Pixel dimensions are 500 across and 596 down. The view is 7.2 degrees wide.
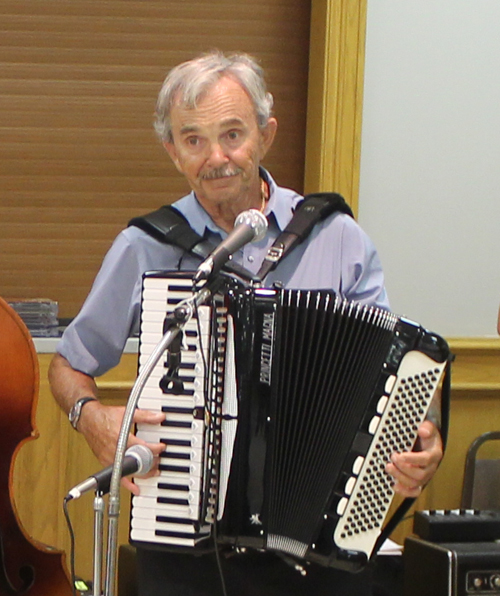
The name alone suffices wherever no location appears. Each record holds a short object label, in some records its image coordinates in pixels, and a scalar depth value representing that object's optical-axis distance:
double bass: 5.80
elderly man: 5.68
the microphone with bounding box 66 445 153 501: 5.30
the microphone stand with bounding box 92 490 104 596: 5.31
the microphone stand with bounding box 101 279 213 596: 5.30
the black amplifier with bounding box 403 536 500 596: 6.02
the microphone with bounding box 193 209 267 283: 5.37
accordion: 5.51
